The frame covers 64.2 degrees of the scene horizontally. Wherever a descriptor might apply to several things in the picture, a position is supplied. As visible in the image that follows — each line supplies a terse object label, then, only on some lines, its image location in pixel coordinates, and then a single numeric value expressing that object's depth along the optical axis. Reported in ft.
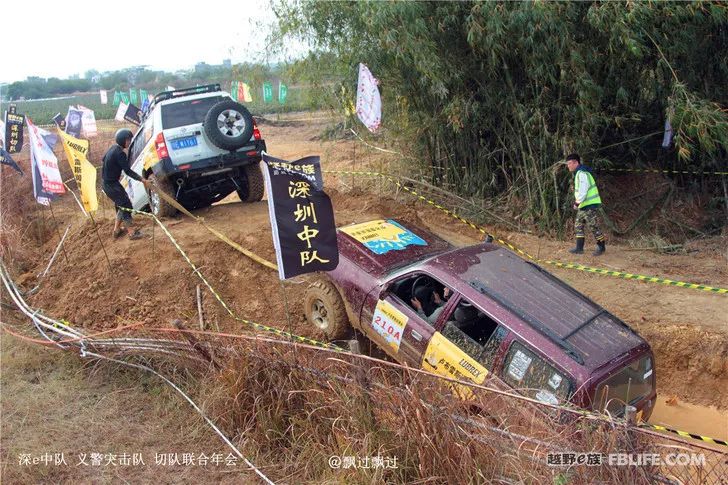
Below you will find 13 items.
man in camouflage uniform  26.66
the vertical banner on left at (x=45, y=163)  29.78
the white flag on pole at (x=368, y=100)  30.94
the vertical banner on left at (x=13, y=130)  42.34
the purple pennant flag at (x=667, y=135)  28.14
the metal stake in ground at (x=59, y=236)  28.73
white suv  28.32
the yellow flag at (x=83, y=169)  24.67
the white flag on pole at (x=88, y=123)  60.59
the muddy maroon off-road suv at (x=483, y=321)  14.98
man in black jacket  26.73
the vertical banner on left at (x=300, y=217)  16.53
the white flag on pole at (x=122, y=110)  71.15
